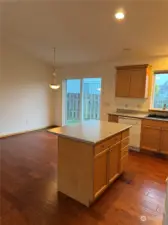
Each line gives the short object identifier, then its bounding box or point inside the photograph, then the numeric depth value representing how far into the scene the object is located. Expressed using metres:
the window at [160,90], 4.42
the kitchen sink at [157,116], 4.16
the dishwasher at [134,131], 4.18
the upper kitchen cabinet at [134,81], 4.28
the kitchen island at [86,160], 2.13
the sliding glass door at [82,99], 5.79
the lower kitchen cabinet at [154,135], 3.83
